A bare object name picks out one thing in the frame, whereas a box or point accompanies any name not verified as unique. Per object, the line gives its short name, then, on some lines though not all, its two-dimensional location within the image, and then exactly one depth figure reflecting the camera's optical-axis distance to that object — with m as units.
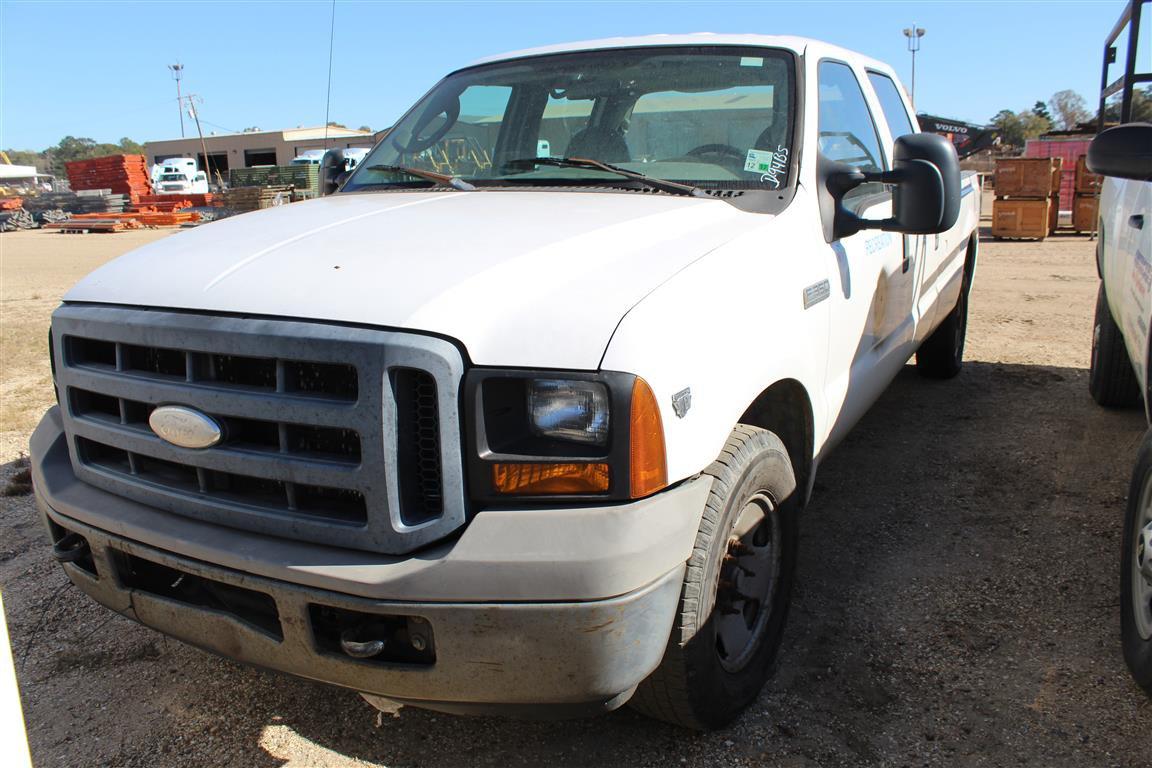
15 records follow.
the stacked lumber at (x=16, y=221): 31.88
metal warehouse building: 64.38
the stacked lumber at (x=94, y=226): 28.27
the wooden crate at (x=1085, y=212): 16.27
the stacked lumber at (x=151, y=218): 29.73
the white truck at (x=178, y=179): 38.28
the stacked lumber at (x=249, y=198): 25.53
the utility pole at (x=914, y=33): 52.84
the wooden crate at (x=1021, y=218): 15.60
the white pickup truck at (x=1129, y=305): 2.62
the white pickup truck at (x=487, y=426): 1.90
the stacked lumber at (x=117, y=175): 40.16
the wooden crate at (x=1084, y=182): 15.98
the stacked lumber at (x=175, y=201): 35.34
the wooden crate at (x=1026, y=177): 15.48
